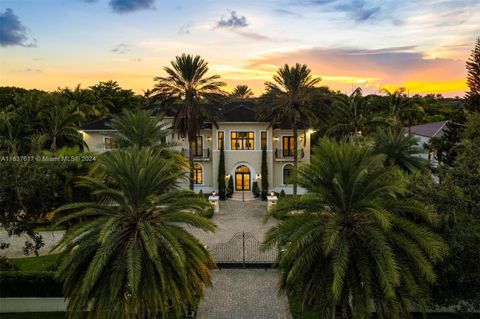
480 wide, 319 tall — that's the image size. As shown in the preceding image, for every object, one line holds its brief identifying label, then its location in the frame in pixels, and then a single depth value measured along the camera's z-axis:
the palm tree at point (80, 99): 40.88
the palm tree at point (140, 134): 20.22
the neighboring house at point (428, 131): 34.17
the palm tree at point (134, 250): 8.88
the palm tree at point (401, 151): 19.53
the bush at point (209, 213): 24.20
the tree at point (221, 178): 29.45
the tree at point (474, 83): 24.09
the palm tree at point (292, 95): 25.25
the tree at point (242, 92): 64.69
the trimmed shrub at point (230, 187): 29.72
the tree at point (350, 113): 32.16
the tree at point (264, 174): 29.42
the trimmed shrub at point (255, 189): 29.78
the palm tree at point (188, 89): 24.69
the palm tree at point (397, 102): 37.44
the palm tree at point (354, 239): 8.28
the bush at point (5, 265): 13.65
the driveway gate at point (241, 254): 16.44
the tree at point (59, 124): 29.25
